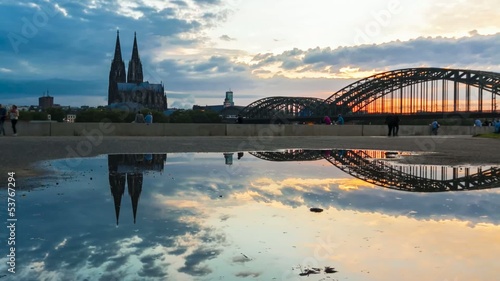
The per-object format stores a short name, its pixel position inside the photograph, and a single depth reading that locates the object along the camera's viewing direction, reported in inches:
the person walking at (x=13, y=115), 950.7
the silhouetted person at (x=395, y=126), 1423.5
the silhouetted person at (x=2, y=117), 930.2
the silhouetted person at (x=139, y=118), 1263.5
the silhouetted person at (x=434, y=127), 1539.1
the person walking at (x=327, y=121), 1614.5
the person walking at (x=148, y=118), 1264.8
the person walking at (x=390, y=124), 1416.1
